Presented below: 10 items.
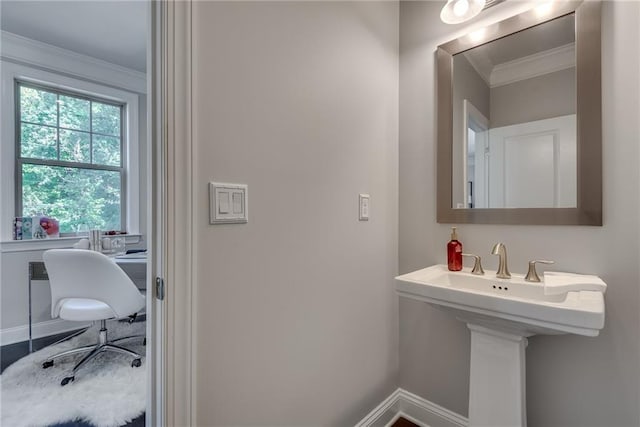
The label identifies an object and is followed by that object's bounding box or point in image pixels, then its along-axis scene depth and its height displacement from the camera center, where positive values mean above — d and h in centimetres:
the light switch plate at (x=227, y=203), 88 +3
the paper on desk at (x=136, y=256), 231 -34
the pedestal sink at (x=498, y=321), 93 -37
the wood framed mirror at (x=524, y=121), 116 +41
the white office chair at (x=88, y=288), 192 -50
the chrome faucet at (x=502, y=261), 126 -21
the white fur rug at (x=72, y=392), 160 -109
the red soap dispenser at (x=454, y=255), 141 -20
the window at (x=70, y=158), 265 +54
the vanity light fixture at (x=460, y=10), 128 +89
